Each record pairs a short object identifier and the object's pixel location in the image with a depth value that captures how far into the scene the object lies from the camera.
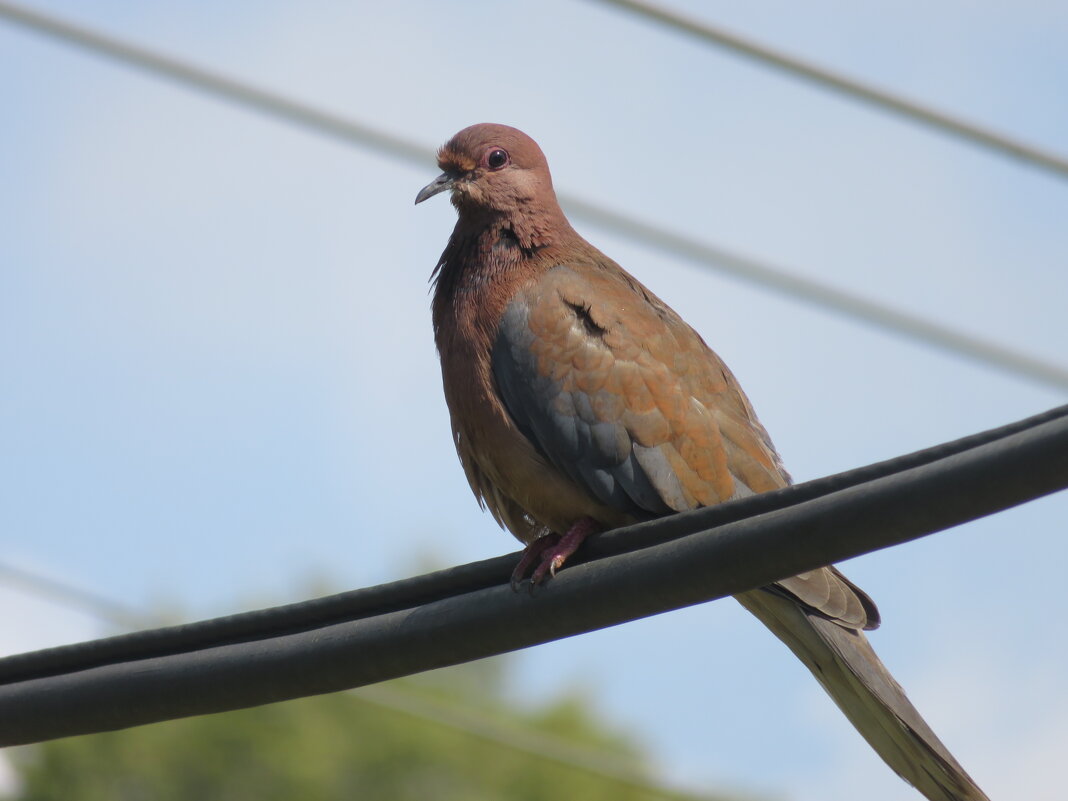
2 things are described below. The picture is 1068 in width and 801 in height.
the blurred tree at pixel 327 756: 53.22
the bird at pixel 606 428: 7.22
